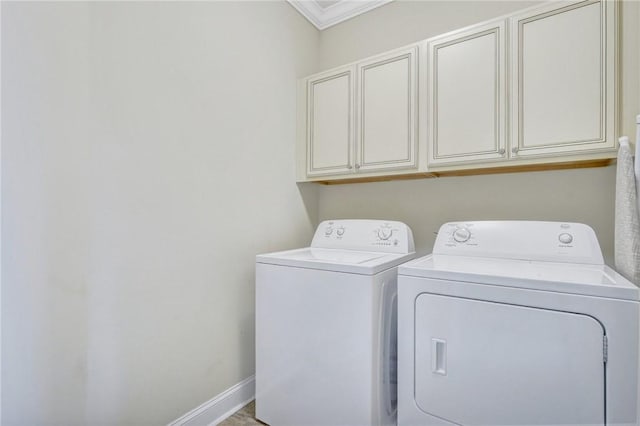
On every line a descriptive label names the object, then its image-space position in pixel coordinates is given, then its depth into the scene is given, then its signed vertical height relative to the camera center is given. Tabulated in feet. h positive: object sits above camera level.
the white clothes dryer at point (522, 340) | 3.06 -1.42
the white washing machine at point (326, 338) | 4.21 -1.88
